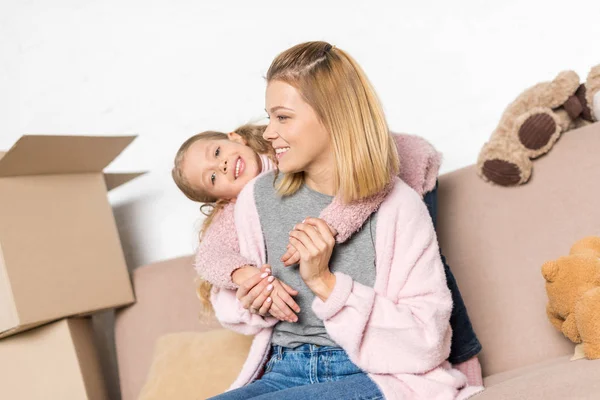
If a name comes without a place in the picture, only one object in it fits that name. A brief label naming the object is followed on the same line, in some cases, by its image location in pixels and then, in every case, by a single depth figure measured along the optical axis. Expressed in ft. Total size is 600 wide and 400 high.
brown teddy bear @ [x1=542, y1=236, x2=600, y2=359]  4.24
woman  4.34
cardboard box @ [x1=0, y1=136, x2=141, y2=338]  6.08
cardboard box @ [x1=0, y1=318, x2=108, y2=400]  6.44
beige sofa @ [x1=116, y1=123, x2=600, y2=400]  5.32
